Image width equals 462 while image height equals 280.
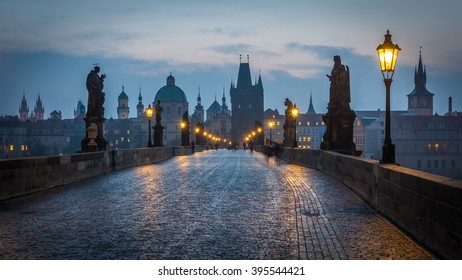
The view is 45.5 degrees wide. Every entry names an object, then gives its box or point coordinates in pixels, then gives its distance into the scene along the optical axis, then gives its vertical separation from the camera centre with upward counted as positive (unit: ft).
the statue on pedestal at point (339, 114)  79.56 +3.61
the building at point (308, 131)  571.28 +8.78
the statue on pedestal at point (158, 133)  140.46 +1.73
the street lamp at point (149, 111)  115.33 +5.93
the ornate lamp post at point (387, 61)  39.07 +5.64
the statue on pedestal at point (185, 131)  194.37 +3.07
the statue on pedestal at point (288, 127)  138.94 +3.25
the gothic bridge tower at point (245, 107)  544.62 +32.52
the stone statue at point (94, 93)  80.84 +6.89
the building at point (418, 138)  361.92 +0.66
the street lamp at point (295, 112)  122.68 +6.13
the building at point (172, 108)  588.09 +34.58
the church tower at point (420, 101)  496.64 +34.65
